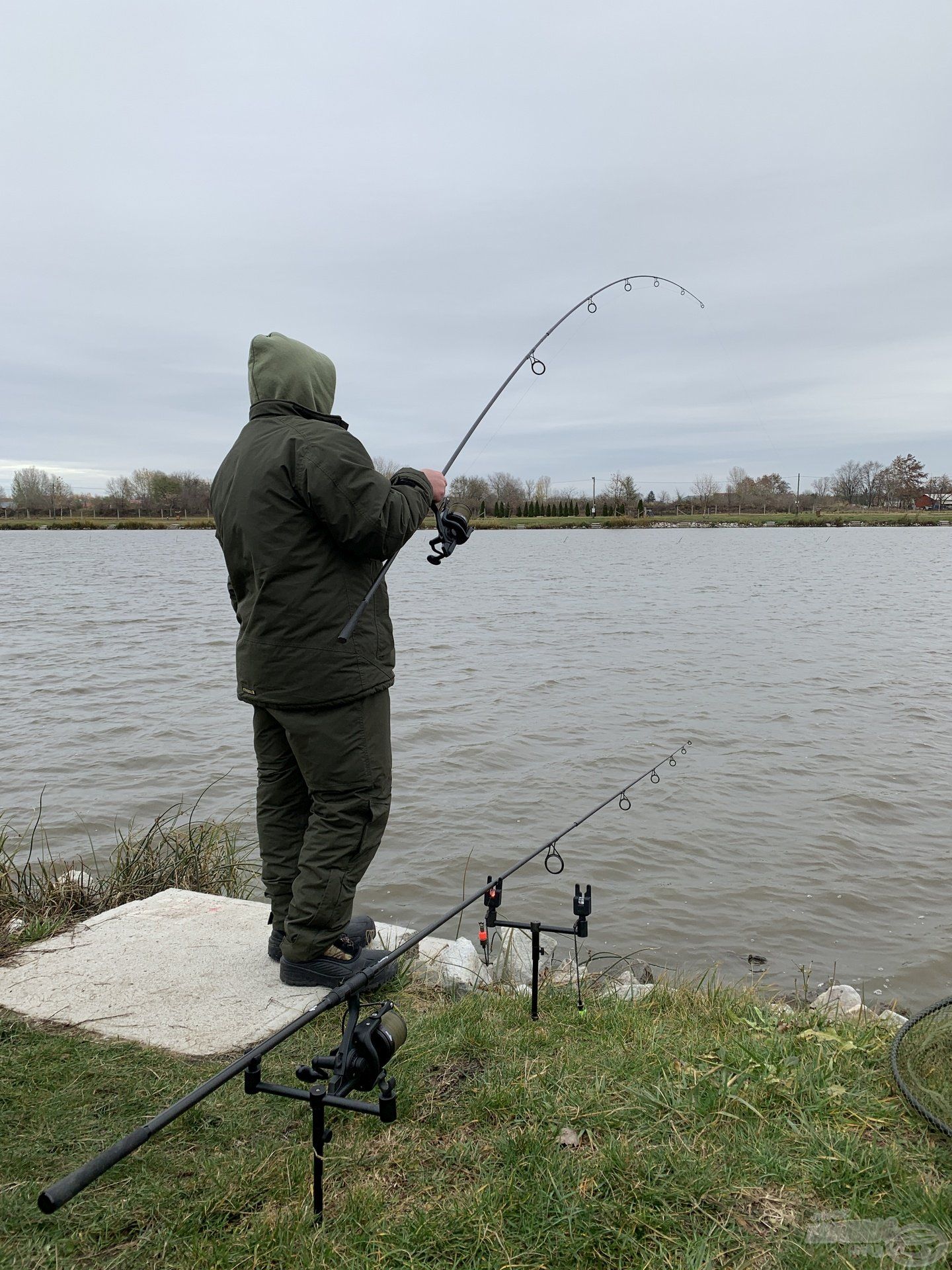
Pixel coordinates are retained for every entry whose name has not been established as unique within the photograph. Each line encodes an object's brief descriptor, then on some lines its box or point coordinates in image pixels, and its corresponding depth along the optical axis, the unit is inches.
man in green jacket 109.1
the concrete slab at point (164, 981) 112.7
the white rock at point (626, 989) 143.0
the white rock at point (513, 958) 157.9
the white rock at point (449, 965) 138.6
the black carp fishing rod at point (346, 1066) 70.5
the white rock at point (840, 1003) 138.9
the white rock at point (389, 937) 145.3
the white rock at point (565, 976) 148.0
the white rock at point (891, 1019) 126.5
